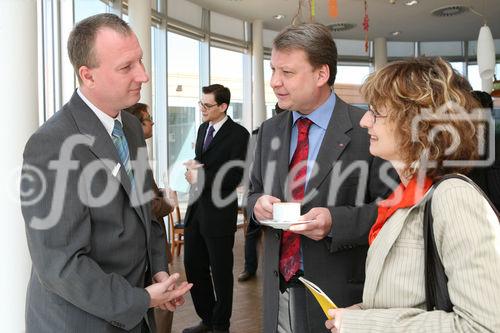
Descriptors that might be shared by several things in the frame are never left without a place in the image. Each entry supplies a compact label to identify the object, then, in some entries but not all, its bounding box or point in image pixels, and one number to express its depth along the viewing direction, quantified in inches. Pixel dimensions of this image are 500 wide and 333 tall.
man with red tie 67.9
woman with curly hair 35.8
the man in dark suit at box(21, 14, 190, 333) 51.6
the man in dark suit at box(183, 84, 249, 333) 143.9
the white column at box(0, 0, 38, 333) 78.4
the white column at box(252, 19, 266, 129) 399.9
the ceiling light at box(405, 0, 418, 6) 358.5
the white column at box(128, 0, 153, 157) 247.9
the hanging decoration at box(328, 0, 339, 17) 181.5
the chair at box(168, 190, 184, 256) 256.7
